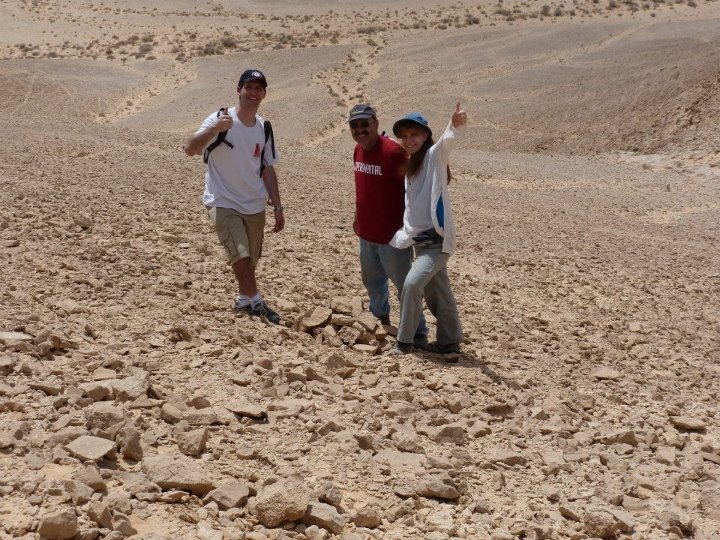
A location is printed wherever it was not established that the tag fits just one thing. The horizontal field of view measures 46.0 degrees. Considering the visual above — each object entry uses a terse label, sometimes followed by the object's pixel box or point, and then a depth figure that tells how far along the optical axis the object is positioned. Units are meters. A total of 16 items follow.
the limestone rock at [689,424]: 5.01
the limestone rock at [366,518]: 3.44
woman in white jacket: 5.15
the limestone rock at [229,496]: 3.36
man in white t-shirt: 5.45
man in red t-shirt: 5.44
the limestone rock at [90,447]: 3.47
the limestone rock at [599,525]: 3.63
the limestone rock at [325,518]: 3.33
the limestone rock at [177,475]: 3.41
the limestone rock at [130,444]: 3.59
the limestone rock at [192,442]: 3.76
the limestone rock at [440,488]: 3.72
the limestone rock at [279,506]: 3.29
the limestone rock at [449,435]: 4.34
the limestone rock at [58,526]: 2.90
